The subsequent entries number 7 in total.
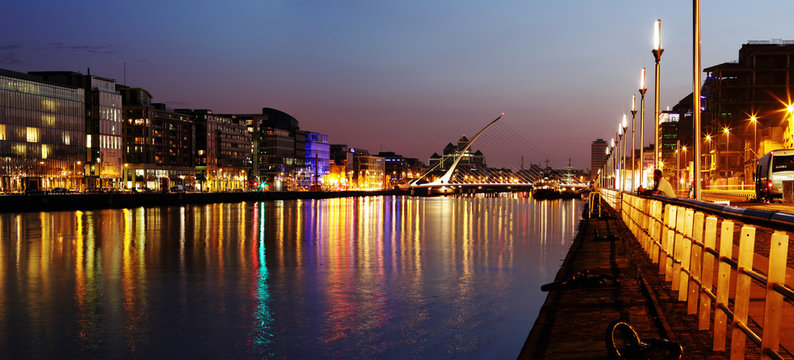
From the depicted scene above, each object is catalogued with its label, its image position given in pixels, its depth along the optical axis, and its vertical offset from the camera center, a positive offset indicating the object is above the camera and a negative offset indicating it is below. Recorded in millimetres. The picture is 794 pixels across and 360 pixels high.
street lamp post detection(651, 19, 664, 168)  26128 +4767
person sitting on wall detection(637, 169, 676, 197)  24922 -417
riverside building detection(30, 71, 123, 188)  152250 +9381
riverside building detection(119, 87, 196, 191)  175250 +7623
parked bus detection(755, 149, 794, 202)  40906 +108
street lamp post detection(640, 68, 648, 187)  41688 +4766
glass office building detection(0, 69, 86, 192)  128500 +7787
